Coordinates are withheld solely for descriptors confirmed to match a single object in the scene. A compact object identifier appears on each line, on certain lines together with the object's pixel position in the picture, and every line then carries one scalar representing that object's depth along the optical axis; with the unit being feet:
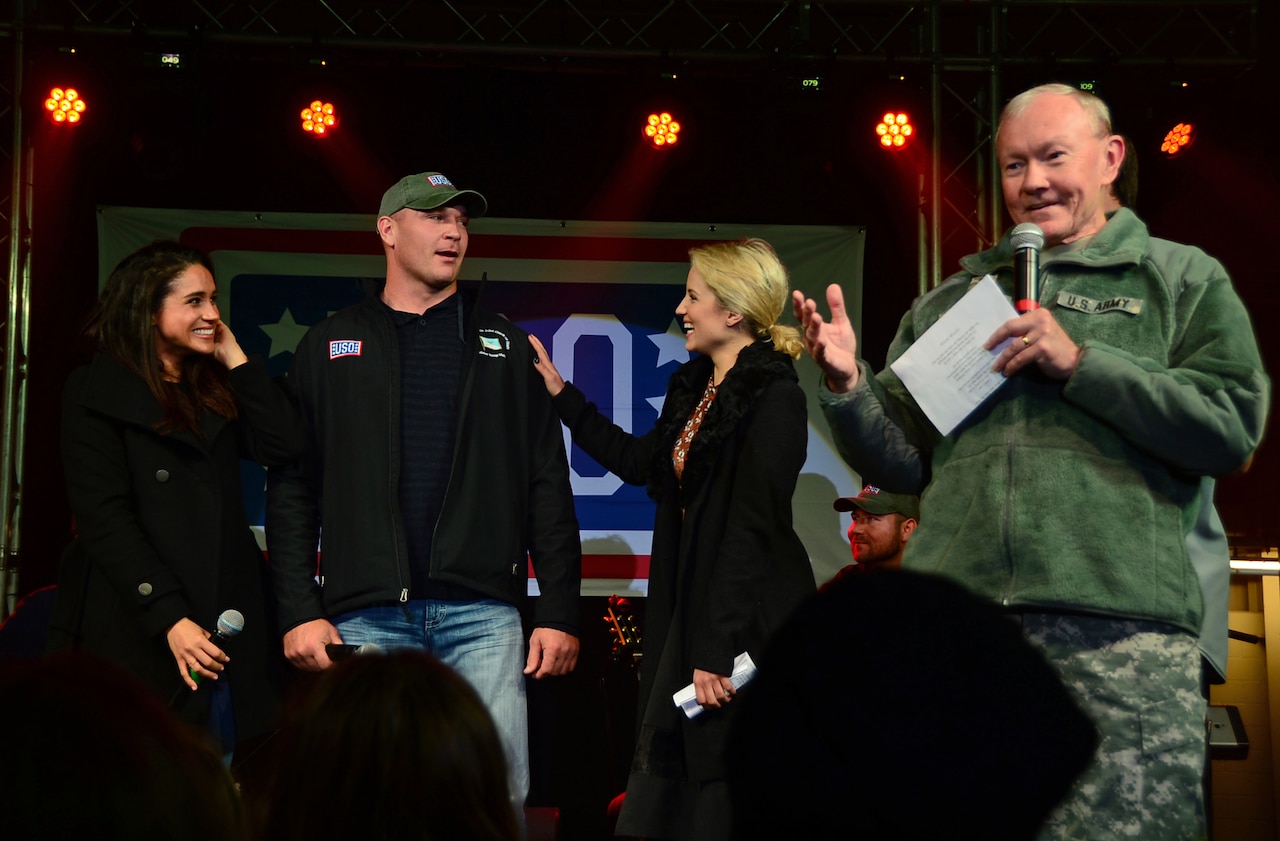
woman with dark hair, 10.04
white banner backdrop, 19.31
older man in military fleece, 6.09
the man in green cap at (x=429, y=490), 10.46
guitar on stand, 16.79
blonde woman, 10.01
